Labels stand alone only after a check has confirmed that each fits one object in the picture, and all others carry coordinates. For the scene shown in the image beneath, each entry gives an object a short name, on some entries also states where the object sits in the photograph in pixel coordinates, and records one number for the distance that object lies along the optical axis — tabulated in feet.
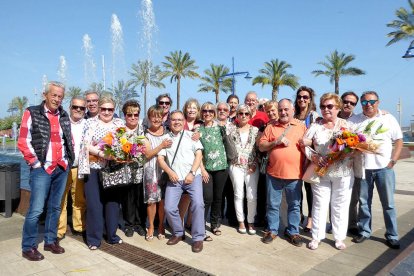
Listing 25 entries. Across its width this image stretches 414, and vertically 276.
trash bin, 20.89
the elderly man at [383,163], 15.26
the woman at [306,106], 17.42
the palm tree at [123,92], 145.65
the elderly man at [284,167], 15.65
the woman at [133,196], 16.24
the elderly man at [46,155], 13.62
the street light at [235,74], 98.59
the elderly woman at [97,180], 14.92
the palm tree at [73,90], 169.21
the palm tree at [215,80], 131.64
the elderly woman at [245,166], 17.30
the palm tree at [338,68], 117.91
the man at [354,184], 16.87
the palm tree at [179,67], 125.29
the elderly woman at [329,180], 14.99
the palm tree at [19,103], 264.21
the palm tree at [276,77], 121.19
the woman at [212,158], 16.99
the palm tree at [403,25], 91.04
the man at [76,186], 15.93
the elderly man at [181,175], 15.75
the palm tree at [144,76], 132.87
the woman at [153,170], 16.25
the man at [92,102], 17.02
